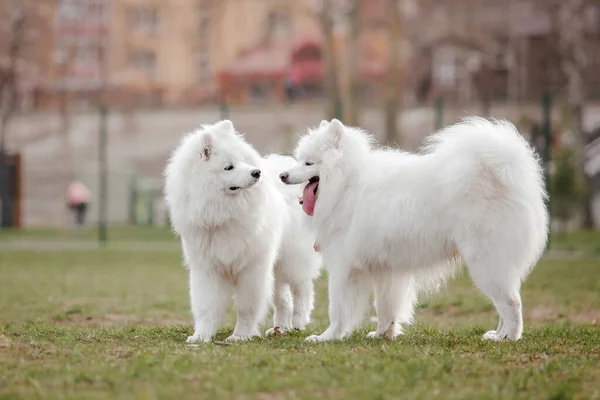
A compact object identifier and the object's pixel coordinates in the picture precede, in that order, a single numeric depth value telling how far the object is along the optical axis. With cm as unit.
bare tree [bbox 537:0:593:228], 2939
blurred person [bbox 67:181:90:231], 3017
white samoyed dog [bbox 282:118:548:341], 742
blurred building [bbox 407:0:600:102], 4556
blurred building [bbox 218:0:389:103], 5225
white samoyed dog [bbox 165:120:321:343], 796
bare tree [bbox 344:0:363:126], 2770
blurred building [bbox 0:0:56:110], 3519
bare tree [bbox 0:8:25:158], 3294
